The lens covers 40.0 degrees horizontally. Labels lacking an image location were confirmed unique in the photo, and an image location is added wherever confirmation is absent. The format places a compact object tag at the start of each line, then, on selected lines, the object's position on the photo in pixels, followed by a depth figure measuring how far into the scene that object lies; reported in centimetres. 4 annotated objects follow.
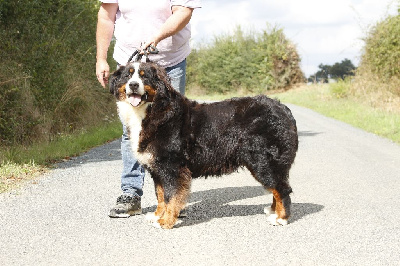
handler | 541
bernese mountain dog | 495
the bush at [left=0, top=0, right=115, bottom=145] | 1011
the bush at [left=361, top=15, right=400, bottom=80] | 2067
